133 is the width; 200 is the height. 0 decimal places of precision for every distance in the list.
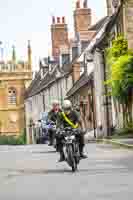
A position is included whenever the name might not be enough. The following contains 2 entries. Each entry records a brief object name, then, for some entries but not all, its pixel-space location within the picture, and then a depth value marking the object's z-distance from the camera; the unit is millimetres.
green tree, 40719
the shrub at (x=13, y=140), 98750
